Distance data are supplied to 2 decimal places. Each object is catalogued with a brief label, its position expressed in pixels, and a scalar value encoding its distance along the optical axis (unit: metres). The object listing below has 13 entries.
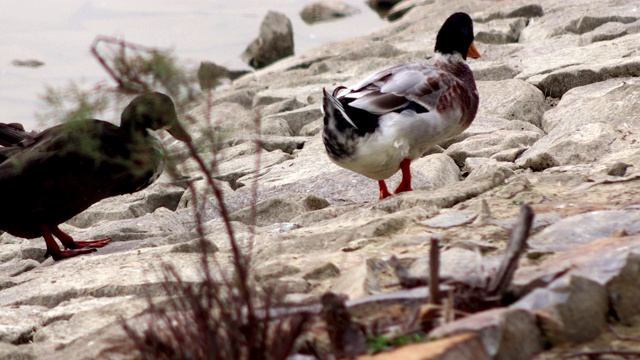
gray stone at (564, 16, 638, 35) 18.86
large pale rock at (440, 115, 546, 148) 13.09
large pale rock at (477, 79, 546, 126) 13.95
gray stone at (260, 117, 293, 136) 16.37
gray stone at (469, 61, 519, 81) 16.12
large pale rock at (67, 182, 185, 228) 13.84
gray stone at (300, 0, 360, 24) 38.78
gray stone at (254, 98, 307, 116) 18.06
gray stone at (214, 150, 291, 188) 14.15
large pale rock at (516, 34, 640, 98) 13.74
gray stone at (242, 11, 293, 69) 30.91
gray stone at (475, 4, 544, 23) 22.31
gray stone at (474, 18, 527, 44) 19.91
